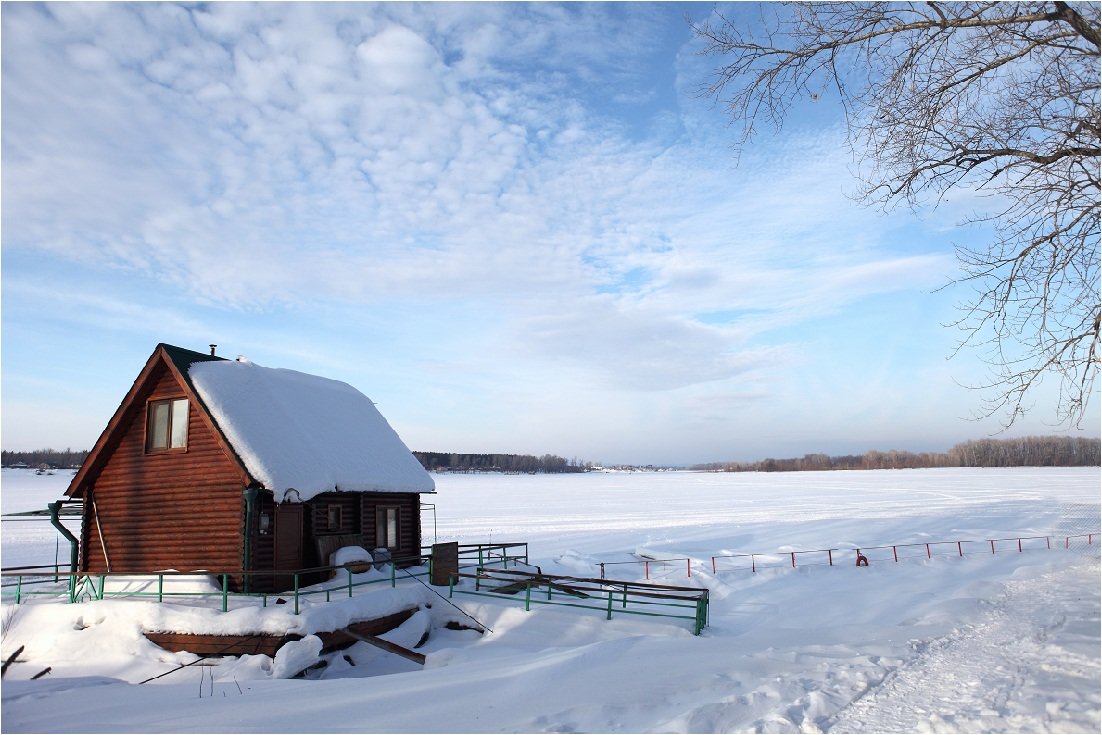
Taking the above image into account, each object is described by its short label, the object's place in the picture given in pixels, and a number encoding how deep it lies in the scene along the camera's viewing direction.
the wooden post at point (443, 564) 20.16
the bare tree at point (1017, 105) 7.98
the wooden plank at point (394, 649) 15.00
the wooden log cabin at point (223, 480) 18.39
